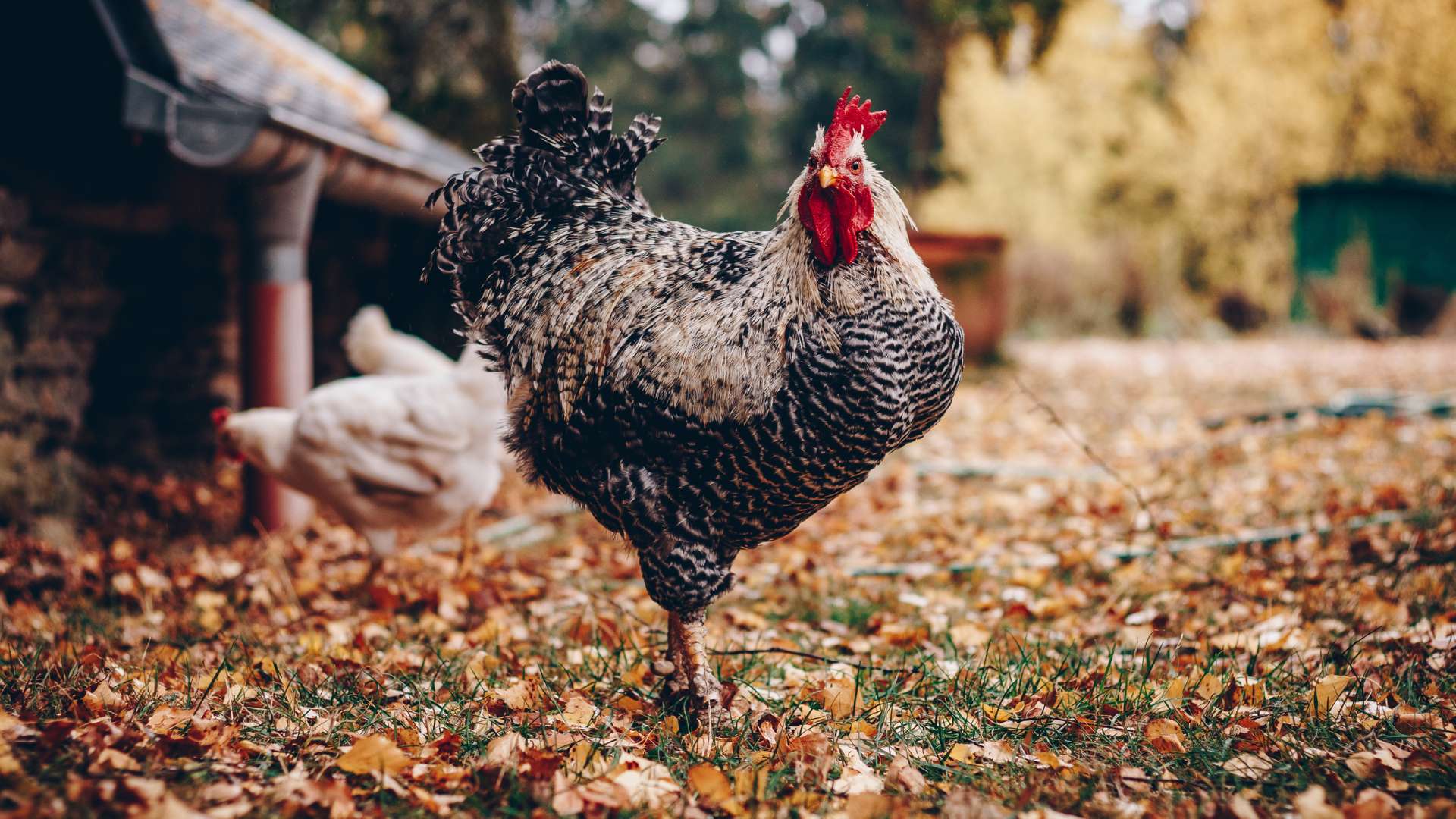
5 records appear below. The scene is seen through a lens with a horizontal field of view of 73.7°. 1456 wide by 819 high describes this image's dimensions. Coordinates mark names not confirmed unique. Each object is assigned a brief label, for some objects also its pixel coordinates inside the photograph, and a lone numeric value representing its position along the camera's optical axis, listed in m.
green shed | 17.08
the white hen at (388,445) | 4.50
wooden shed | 4.68
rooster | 2.70
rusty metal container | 12.68
